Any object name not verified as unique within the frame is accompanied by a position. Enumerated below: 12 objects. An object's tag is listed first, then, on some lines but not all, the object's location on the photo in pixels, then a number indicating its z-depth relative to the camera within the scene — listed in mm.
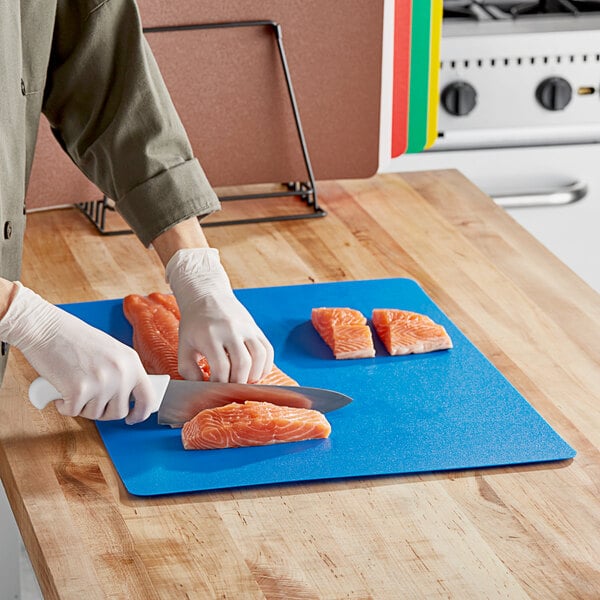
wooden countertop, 2184
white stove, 3376
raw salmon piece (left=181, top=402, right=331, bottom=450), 2371
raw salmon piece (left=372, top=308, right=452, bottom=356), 2578
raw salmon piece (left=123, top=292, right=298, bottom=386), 2533
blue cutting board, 2340
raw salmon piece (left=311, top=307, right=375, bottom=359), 2573
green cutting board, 3075
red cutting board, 3051
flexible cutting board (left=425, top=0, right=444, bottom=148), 3085
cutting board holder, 2957
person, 2407
